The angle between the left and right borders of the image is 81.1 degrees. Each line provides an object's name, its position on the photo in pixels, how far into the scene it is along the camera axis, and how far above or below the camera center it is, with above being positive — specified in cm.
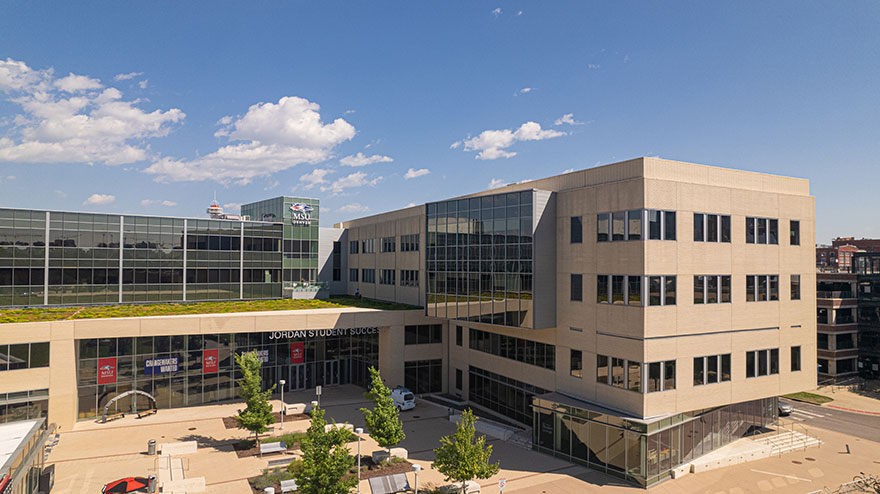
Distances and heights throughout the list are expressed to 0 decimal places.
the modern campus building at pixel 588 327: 2928 -466
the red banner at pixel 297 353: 4891 -871
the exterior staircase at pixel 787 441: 3481 -1263
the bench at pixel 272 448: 3200 -1167
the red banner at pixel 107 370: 3981 -846
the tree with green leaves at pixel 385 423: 3025 -957
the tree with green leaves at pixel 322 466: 2305 -936
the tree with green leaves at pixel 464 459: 2495 -975
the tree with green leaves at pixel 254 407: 3312 -955
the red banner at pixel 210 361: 4369 -852
